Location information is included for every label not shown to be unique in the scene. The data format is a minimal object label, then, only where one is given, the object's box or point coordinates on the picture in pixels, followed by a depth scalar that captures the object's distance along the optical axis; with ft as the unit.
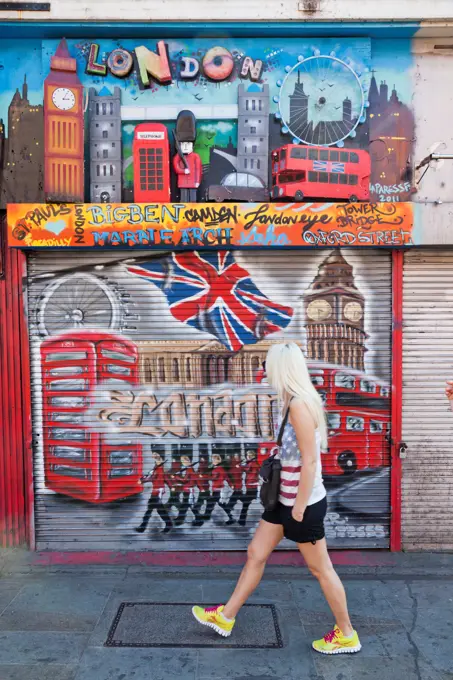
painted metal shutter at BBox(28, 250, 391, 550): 18.65
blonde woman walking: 12.59
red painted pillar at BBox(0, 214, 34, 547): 18.57
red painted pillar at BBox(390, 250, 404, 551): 18.66
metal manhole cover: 13.79
